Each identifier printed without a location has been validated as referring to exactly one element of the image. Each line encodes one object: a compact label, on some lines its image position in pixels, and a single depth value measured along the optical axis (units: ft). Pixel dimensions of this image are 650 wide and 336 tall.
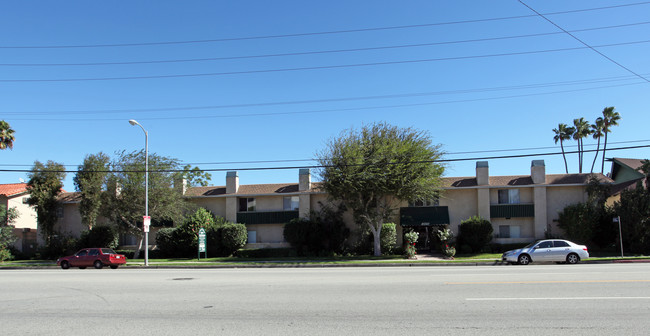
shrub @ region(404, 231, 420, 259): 102.00
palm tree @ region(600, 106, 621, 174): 172.14
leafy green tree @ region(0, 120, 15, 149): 123.03
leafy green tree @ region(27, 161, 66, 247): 124.26
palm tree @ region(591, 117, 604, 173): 176.55
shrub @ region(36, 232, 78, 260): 123.44
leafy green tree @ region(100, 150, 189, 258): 111.65
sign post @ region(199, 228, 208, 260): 103.14
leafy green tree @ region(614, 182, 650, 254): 93.97
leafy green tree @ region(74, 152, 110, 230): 112.16
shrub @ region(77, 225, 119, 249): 122.72
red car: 88.63
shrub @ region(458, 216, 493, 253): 106.73
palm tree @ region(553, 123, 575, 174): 191.93
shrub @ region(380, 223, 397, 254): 111.45
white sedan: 77.10
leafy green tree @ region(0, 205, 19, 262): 119.44
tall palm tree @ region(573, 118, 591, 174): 185.57
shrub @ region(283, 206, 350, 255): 112.47
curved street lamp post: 93.71
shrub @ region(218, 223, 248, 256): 115.14
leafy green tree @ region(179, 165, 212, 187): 217.15
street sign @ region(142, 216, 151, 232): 93.61
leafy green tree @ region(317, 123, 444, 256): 101.04
